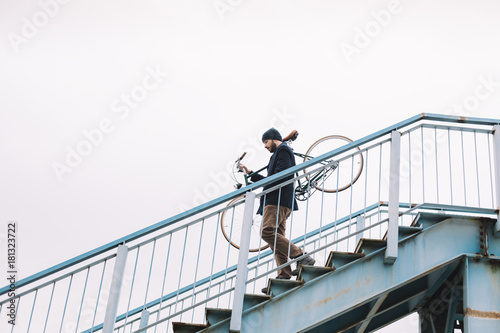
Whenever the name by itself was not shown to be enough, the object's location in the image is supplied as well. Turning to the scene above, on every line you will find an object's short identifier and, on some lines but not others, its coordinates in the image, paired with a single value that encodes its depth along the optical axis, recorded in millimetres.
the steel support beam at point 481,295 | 13124
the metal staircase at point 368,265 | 13016
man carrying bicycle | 14727
